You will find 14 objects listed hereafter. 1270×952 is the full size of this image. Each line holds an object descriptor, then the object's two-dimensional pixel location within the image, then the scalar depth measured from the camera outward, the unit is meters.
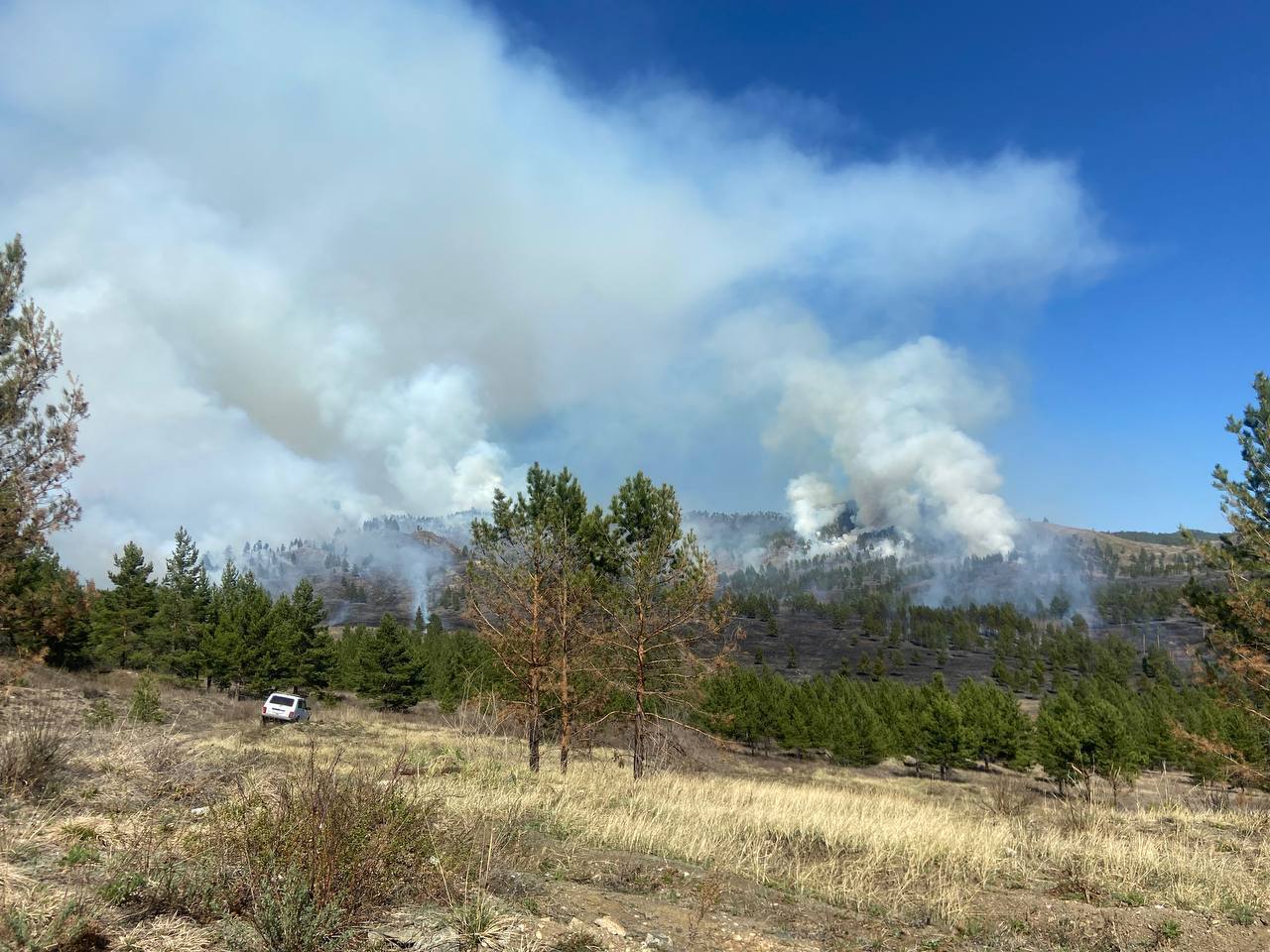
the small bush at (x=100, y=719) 11.63
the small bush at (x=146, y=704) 17.30
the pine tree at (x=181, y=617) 46.41
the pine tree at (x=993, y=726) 49.50
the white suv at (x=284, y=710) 29.61
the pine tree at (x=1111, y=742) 36.97
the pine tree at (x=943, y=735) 48.03
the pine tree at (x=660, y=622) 16.73
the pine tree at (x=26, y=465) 9.39
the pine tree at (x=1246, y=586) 14.36
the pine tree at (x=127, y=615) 45.06
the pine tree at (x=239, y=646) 44.53
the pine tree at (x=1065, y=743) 37.84
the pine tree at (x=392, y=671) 49.28
